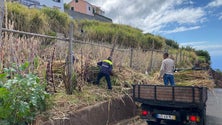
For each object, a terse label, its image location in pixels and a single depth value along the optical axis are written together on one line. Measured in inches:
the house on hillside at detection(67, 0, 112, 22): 1517.1
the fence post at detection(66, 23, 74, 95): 163.2
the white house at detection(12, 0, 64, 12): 1062.7
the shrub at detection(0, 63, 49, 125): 99.4
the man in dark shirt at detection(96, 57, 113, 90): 202.6
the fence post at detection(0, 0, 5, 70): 95.1
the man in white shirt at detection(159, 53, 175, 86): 240.3
